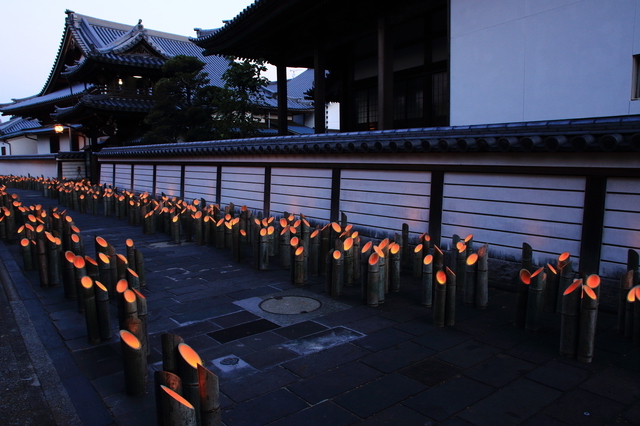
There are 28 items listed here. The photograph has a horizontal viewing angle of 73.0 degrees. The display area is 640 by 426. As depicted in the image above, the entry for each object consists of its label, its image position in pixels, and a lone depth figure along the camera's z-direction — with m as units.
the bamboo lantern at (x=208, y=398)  3.07
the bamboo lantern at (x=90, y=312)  4.78
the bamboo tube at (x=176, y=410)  2.80
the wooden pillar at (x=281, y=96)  14.33
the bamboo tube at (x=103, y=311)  4.72
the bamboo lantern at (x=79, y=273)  5.73
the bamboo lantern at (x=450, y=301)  5.11
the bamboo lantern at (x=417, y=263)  7.43
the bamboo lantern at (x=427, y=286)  5.77
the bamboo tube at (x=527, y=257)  6.39
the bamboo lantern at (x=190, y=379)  3.12
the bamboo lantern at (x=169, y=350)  3.42
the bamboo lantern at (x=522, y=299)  5.09
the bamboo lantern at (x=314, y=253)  7.50
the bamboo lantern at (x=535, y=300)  4.96
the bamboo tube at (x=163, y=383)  2.99
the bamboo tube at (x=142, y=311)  4.45
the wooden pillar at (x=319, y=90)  12.40
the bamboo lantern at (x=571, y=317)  4.34
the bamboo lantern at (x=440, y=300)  5.11
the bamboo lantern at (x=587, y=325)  4.24
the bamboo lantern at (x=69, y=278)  6.33
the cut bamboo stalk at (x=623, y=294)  4.95
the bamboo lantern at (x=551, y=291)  5.64
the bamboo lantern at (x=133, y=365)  3.69
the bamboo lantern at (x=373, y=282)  5.85
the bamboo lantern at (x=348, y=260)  6.69
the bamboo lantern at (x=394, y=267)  6.55
